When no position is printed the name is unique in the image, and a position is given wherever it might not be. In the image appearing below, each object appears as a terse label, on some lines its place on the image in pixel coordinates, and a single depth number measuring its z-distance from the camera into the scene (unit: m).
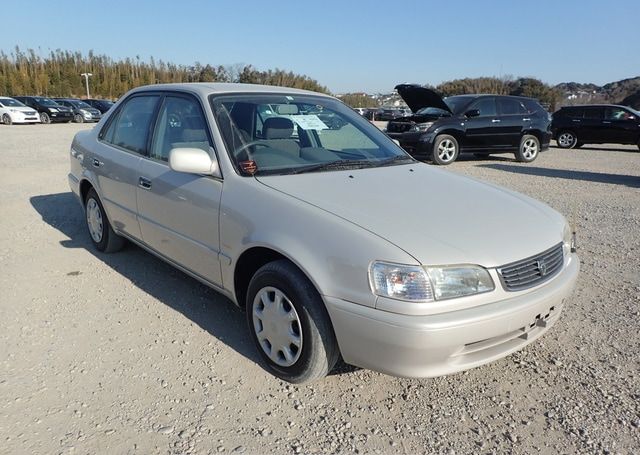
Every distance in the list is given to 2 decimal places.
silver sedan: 2.26
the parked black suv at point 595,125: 16.27
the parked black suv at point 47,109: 26.59
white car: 24.36
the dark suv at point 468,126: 11.23
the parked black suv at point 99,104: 31.06
